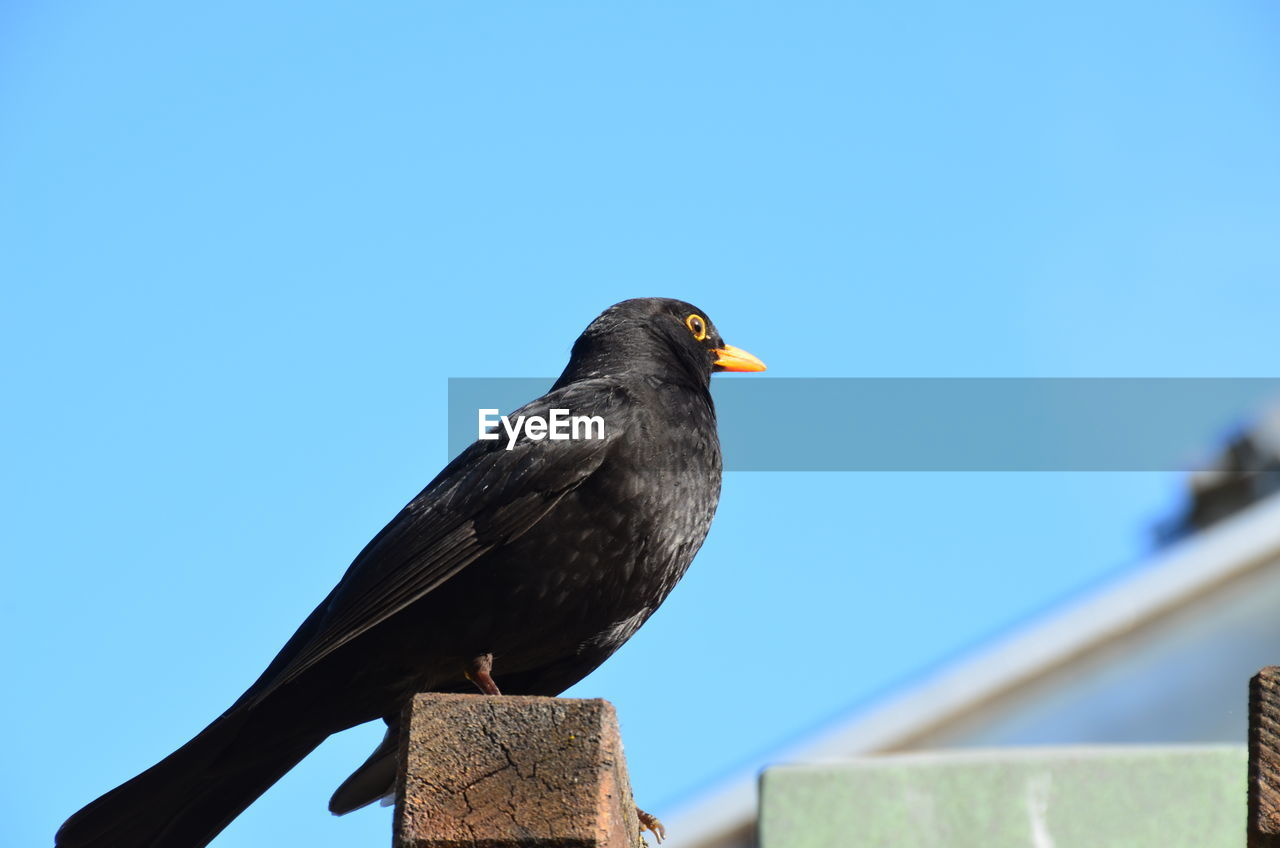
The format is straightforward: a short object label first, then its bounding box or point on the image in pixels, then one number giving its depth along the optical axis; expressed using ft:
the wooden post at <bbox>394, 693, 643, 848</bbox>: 18.21
